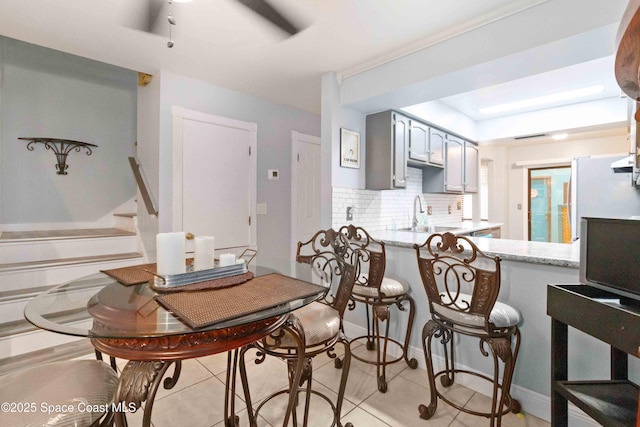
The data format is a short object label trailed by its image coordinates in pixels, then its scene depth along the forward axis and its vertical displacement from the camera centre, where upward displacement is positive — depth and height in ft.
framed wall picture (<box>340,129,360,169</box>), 9.46 +2.03
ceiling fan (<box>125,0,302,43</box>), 5.97 +4.22
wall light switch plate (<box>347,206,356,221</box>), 9.75 -0.11
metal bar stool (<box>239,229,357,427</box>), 4.44 -1.97
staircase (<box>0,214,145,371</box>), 7.33 -1.70
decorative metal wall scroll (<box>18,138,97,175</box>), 10.99 +2.42
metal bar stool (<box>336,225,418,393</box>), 6.41 -1.92
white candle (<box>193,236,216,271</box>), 4.65 -0.72
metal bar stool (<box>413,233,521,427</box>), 4.75 -1.86
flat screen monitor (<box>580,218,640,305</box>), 3.21 -0.53
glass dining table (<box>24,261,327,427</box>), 3.06 -1.28
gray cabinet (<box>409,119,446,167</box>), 10.89 +2.59
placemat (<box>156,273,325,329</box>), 3.15 -1.13
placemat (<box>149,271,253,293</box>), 4.01 -1.08
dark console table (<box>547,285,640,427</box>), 2.98 -1.82
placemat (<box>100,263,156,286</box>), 4.58 -1.11
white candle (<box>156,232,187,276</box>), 4.28 -0.65
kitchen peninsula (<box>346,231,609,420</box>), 5.08 -2.22
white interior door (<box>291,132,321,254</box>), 12.95 +1.03
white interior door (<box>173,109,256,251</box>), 9.56 +1.10
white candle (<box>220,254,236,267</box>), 4.93 -0.86
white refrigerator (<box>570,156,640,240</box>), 9.46 +0.65
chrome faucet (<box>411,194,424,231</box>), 12.70 -0.05
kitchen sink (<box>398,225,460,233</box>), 12.37 -0.81
